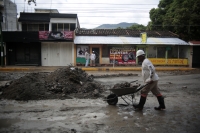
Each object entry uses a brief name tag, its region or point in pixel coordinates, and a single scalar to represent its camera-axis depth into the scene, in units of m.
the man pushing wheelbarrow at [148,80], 5.78
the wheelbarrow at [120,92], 5.98
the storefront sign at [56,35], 21.66
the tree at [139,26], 39.96
